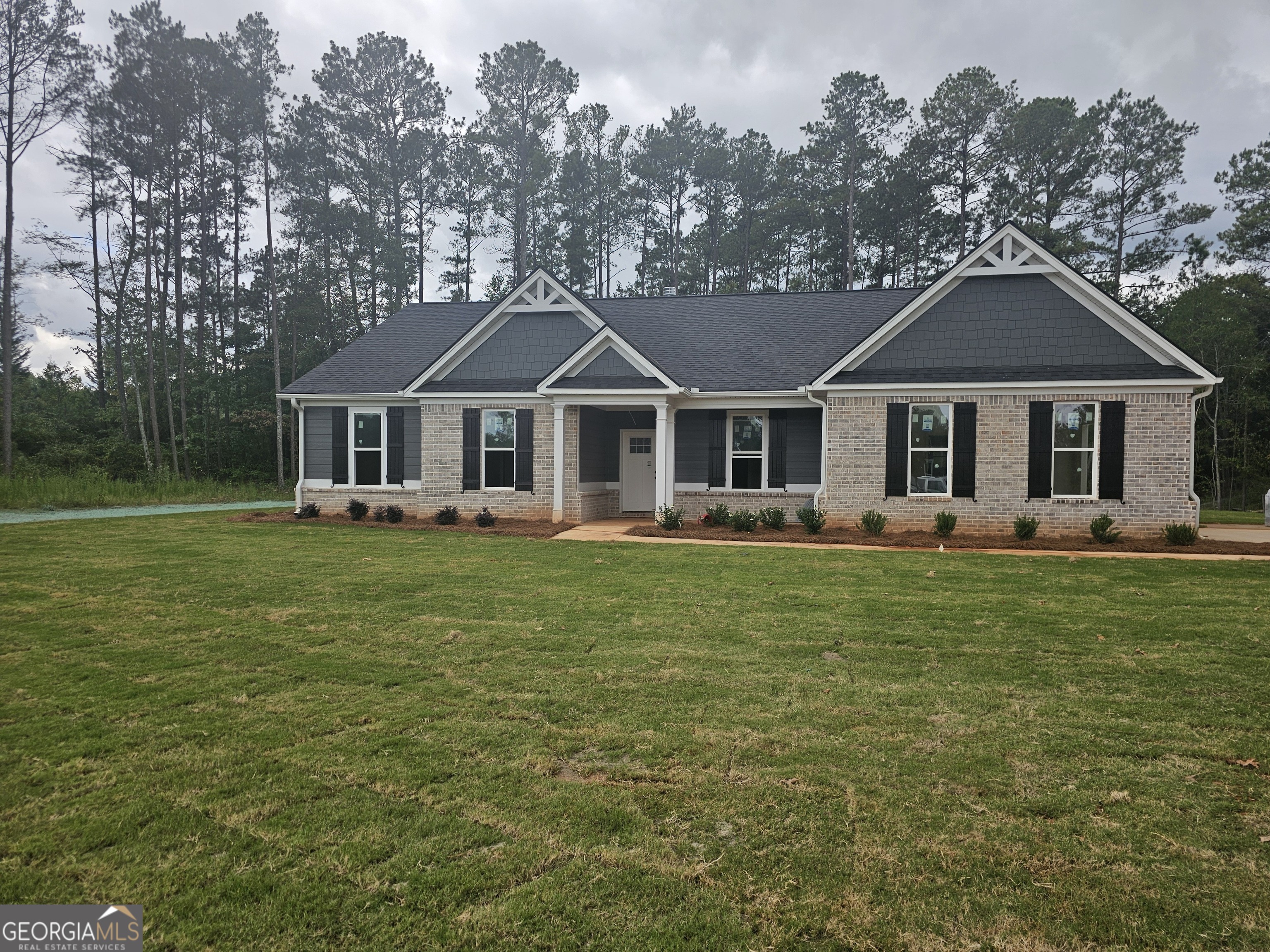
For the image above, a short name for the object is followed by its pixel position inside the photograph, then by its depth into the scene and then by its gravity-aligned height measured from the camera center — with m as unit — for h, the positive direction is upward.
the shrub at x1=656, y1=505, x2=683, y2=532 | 14.74 -1.26
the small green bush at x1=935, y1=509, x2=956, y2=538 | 13.53 -1.23
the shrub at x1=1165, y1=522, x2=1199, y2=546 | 12.26 -1.28
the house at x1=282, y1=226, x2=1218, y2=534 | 13.44 +1.30
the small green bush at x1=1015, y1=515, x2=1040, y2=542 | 13.07 -1.26
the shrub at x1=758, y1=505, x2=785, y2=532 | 14.55 -1.21
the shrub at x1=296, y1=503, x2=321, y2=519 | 17.03 -1.33
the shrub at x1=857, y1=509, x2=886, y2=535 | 13.76 -1.23
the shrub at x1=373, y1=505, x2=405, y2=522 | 16.28 -1.29
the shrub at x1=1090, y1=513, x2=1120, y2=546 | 12.69 -1.28
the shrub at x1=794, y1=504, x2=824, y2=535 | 13.92 -1.19
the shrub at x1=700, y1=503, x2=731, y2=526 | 15.43 -1.25
